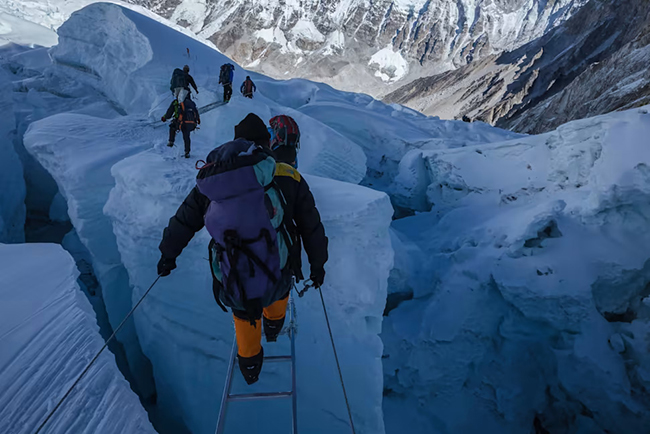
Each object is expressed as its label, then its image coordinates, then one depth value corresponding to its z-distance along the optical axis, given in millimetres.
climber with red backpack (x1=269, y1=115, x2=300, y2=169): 2477
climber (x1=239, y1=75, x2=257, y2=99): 8328
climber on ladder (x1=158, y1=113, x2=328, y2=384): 1404
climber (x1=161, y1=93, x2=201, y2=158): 4500
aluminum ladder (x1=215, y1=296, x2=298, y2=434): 1591
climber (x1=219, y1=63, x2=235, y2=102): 7410
